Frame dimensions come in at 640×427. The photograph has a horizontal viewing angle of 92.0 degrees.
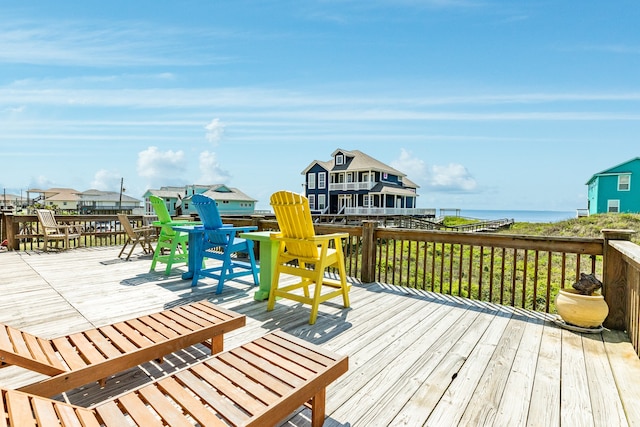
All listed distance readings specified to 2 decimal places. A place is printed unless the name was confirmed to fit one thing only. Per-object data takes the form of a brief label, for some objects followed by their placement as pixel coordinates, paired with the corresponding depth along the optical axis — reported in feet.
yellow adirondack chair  10.41
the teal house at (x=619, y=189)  65.36
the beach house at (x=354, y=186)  88.02
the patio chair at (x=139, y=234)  20.17
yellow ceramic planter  9.52
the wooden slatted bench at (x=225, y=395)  3.80
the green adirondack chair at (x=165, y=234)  16.61
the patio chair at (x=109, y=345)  5.04
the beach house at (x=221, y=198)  126.11
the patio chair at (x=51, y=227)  23.85
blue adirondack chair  13.57
